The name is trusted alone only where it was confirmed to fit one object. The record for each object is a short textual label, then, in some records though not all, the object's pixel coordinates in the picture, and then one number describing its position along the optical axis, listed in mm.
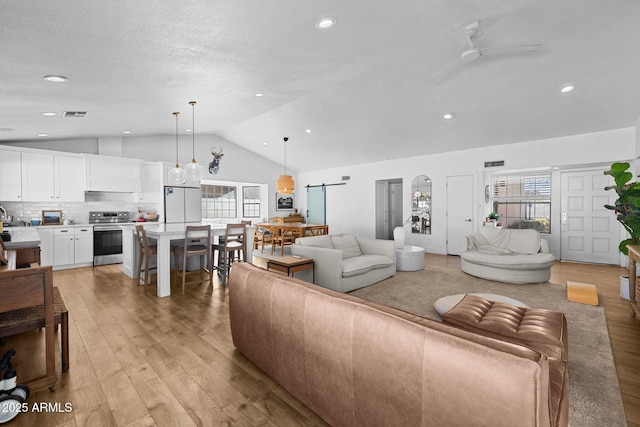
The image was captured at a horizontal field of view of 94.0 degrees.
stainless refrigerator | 7023
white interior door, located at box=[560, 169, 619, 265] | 5867
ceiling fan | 2918
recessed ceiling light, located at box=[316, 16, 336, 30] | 2525
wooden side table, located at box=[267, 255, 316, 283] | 3785
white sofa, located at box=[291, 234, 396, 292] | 4031
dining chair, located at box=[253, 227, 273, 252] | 7534
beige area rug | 1817
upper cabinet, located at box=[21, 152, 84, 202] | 5461
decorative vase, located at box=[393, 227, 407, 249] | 5879
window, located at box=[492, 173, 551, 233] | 6605
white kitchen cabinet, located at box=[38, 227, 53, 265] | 5441
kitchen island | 4070
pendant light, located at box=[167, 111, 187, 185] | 4894
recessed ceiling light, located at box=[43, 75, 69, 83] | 2812
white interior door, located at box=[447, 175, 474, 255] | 7039
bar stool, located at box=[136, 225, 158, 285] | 4441
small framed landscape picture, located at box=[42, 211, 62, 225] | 5766
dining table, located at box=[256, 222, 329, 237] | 7234
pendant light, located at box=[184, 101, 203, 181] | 4820
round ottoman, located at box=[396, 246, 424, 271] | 5402
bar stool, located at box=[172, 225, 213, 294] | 4348
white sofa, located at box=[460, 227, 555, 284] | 4531
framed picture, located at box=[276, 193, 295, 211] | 10398
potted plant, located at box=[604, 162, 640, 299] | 3406
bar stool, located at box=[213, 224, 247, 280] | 4698
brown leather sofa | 961
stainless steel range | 5996
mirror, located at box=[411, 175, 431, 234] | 7805
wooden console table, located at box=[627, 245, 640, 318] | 3050
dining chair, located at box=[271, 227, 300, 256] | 7275
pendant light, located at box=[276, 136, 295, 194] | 6668
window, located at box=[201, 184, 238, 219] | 8867
